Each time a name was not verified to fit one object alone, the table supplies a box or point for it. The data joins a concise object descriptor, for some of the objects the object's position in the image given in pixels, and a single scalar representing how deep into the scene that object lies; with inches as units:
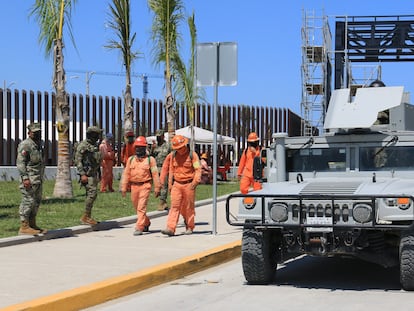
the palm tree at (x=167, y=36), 963.3
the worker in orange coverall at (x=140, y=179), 498.0
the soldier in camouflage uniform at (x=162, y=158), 640.3
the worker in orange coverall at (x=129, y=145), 802.8
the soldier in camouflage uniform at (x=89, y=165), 509.0
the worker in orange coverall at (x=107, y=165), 821.2
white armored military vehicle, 317.5
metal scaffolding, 1466.5
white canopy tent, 1122.0
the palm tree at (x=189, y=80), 1032.7
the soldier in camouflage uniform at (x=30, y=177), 448.1
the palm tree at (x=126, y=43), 868.0
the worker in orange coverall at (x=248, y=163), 542.6
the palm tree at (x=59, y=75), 709.3
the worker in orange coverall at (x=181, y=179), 489.4
